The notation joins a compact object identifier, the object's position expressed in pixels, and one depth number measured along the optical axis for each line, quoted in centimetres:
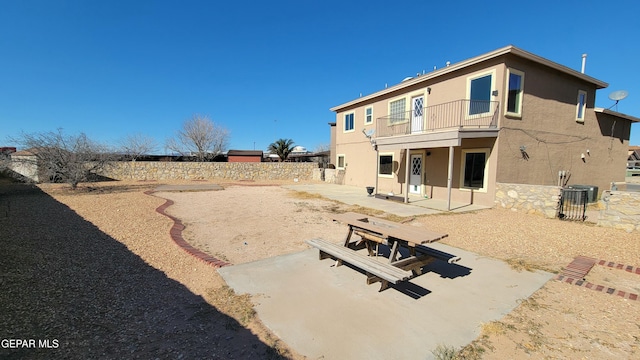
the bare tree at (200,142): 3654
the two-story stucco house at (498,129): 1025
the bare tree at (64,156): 1403
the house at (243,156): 3977
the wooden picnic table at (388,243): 343
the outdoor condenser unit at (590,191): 1112
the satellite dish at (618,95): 1210
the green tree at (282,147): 3481
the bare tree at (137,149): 3459
